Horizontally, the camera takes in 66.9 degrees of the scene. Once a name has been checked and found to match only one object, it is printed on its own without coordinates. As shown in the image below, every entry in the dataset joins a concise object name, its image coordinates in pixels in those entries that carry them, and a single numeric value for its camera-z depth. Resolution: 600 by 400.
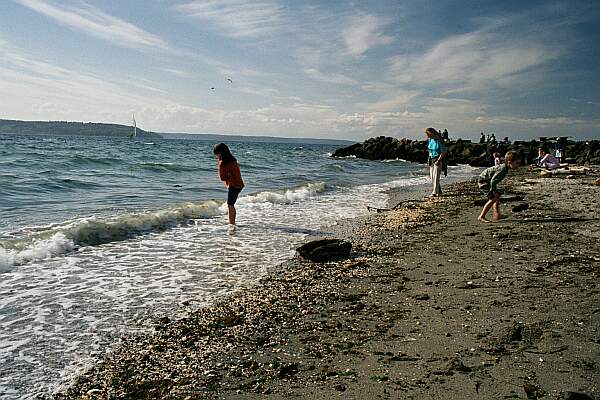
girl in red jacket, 10.14
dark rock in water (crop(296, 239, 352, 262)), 6.86
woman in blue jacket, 13.79
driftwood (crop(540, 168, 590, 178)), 21.03
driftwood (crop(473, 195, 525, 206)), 12.07
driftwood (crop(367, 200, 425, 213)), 12.26
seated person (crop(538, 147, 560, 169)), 23.52
